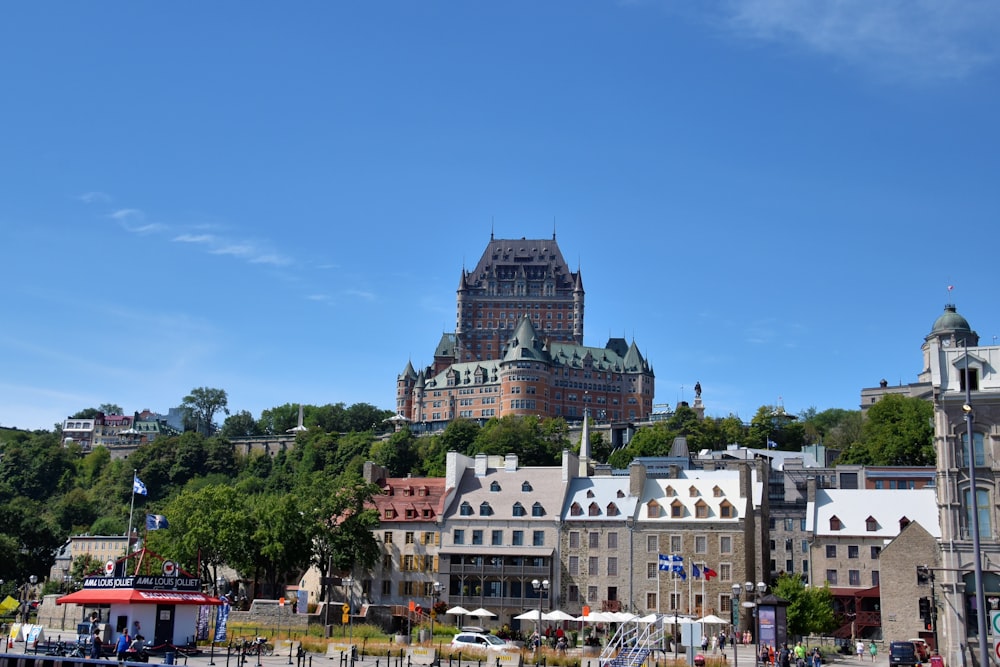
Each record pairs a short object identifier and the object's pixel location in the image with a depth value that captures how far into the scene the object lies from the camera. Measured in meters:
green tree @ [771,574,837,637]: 67.94
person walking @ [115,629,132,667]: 43.78
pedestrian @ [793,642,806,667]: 49.60
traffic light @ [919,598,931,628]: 42.96
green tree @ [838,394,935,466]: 126.38
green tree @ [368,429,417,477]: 163.12
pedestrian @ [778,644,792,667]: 46.34
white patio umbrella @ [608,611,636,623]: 63.33
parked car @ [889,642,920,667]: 52.03
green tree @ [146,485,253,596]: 80.19
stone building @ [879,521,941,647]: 68.56
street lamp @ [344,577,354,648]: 84.25
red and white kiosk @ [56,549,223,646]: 54.28
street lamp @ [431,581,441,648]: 82.06
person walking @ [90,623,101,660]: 46.53
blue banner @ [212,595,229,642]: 57.25
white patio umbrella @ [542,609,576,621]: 64.94
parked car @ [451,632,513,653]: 54.85
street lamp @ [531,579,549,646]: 59.82
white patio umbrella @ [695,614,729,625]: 62.88
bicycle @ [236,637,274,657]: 52.07
